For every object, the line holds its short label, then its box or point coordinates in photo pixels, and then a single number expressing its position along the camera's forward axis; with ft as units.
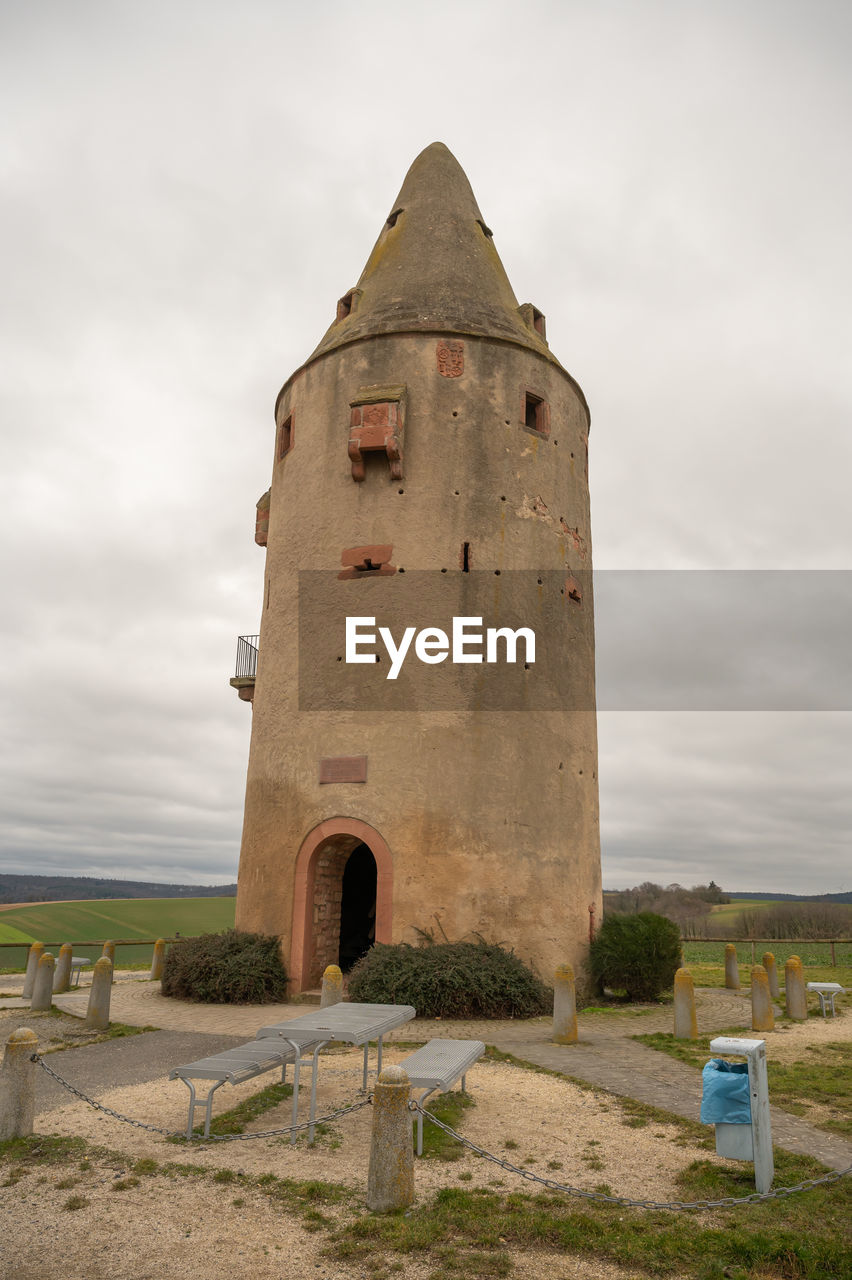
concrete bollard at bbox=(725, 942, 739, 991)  57.31
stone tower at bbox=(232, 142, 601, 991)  47.06
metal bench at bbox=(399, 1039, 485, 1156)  19.71
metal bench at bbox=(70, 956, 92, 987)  54.60
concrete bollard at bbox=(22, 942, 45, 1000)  48.29
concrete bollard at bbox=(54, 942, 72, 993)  51.39
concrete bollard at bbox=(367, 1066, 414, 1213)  16.51
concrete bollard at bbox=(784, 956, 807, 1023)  42.57
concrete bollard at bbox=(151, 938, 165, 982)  56.39
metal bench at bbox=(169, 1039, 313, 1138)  20.04
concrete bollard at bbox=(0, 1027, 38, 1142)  20.49
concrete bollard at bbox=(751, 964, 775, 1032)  37.86
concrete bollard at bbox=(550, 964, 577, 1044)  34.76
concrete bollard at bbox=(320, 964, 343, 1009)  33.88
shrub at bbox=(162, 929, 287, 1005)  44.27
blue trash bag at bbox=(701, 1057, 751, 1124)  18.86
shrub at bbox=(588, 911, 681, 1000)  48.67
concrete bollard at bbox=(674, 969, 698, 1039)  35.81
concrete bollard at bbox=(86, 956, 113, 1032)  36.55
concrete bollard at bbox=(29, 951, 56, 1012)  41.60
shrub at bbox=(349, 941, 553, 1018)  39.47
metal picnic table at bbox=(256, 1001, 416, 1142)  21.08
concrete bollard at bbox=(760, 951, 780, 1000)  47.50
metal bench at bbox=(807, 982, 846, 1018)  43.32
